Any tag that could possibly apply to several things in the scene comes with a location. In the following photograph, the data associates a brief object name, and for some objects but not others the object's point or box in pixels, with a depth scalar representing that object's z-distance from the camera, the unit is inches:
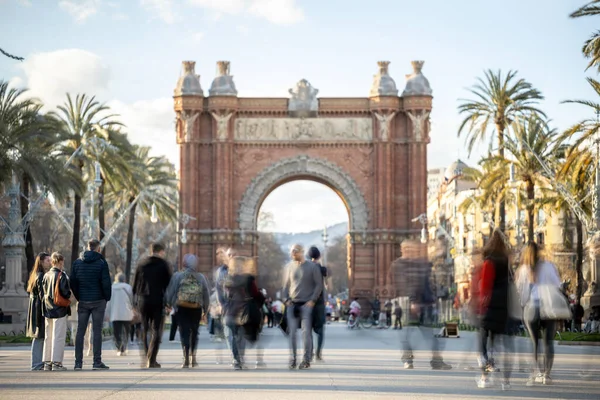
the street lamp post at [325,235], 4252.0
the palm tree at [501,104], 1920.5
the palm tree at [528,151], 1849.0
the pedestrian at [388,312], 2247.8
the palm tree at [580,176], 1370.6
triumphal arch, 2438.5
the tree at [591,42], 1152.8
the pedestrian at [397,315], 1876.2
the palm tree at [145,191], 2172.7
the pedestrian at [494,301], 529.3
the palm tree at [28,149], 1398.0
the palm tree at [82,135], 1825.8
